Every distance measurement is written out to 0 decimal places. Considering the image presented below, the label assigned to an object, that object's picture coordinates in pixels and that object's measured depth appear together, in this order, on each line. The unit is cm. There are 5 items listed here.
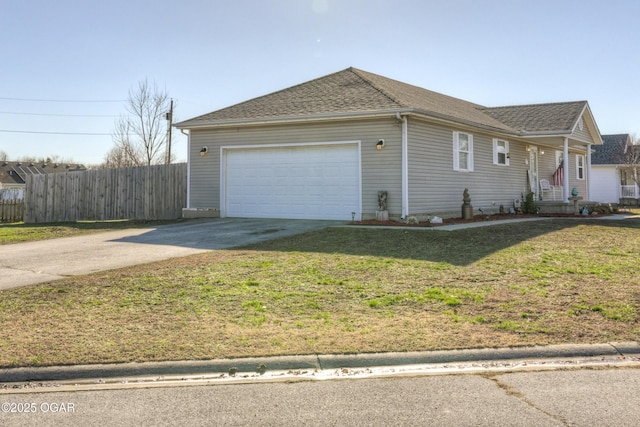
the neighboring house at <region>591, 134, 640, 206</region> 3388
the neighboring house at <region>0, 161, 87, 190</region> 5578
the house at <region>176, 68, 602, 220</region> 1395
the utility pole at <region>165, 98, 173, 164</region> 2908
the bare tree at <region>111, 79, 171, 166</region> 3031
